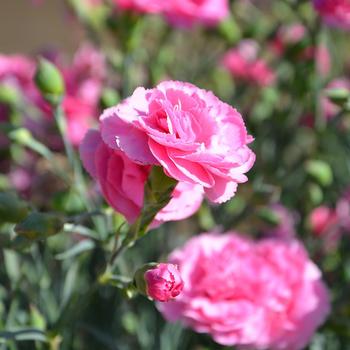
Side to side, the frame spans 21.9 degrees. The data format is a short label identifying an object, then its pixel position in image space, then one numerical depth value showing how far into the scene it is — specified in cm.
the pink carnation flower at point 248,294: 31
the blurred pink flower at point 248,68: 55
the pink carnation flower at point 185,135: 24
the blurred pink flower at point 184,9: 41
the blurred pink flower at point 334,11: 38
